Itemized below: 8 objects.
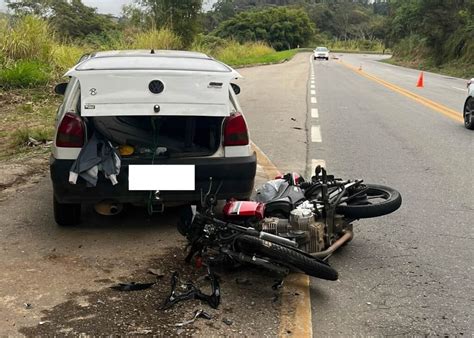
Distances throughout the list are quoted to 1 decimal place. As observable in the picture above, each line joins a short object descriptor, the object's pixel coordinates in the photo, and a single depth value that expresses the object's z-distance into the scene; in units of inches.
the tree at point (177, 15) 1026.7
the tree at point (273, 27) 3474.4
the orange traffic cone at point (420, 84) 852.9
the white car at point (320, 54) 2218.4
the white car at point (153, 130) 163.5
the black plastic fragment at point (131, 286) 141.6
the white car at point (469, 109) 410.3
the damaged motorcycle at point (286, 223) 139.9
